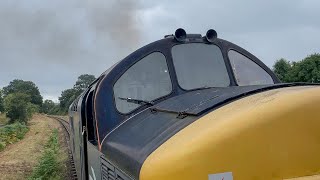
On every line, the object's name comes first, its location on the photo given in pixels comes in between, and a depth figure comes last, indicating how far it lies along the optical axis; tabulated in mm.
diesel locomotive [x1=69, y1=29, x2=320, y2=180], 1558
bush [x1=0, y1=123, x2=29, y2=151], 27494
